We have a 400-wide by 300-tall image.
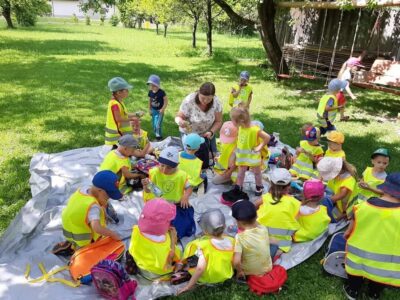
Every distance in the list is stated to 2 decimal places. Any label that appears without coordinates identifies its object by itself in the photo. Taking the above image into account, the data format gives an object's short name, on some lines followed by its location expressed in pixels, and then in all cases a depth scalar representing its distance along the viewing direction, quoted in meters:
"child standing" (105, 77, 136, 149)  6.02
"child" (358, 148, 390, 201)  4.89
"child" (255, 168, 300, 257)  4.19
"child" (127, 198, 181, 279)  3.54
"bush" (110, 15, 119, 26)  54.48
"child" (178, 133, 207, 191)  5.20
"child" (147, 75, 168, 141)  7.44
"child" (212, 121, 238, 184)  5.91
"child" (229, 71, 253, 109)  8.24
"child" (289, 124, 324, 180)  6.12
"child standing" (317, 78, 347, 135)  7.56
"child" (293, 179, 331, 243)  4.52
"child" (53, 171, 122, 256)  3.79
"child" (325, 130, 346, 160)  5.32
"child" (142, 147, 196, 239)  4.52
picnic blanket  3.64
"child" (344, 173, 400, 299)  3.36
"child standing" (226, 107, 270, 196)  5.21
